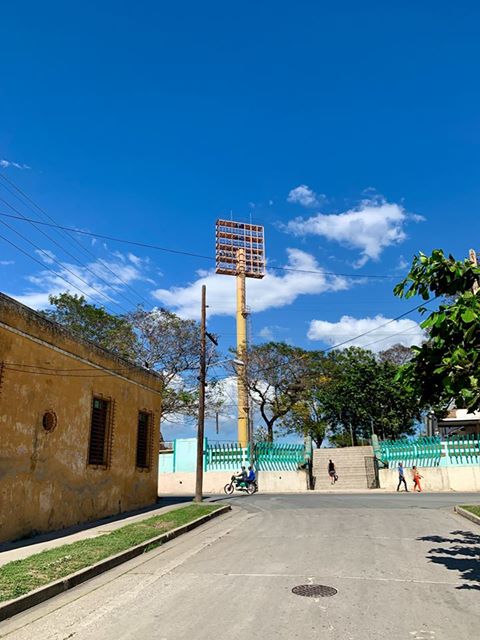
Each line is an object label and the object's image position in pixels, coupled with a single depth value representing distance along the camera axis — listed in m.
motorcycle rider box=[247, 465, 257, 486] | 26.33
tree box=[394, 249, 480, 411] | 6.14
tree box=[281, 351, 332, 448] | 42.50
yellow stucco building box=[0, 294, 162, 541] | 10.74
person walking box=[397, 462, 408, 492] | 25.17
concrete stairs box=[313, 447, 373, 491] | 29.97
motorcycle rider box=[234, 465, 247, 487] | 26.36
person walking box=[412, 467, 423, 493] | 25.28
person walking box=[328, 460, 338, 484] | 30.28
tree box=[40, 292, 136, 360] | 35.66
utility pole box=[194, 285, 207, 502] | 20.17
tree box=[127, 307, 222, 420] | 35.09
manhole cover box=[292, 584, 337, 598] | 6.25
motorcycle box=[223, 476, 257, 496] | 26.39
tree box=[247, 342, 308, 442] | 41.59
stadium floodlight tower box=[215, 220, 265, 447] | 67.25
